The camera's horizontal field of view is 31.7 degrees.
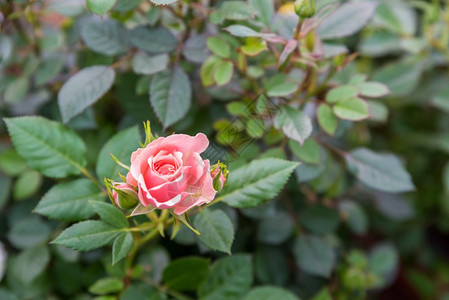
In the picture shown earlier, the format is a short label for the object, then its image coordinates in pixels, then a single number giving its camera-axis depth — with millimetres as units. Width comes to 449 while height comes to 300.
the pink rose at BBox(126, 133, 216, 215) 313
